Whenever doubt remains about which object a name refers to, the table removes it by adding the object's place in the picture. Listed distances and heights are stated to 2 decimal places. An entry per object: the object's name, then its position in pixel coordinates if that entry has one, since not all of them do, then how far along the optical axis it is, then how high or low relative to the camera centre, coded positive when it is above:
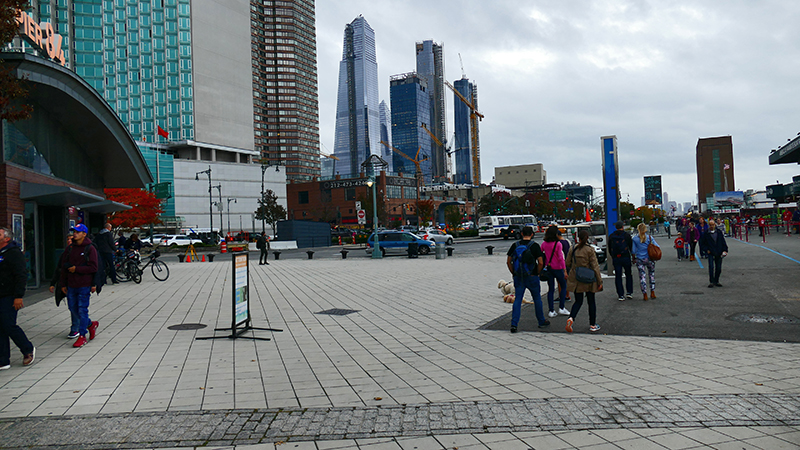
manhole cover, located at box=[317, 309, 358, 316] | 10.88 -1.69
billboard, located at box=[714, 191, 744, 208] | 104.18 +4.33
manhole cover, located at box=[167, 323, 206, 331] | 9.41 -1.63
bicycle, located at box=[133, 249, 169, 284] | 18.86 -1.07
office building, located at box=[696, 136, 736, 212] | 174.75 +19.74
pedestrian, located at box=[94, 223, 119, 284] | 14.30 -0.07
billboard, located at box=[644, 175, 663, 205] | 109.50 +7.97
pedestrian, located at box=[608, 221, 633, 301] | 11.50 -0.63
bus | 53.34 +0.17
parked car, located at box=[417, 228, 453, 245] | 40.08 -0.53
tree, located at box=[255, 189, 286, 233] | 78.50 +3.96
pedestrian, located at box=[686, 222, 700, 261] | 20.47 -0.63
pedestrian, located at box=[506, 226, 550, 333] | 8.30 -0.64
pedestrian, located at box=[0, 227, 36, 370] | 6.38 -0.56
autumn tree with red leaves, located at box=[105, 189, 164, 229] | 42.47 +2.93
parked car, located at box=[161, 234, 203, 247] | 54.04 -0.11
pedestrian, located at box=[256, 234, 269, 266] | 26.92 -0.49
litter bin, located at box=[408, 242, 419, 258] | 29.75 -1.11
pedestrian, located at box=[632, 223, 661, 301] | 11.61 -0.75
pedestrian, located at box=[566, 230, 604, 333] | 8.14 -0.87
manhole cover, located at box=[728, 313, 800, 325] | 8.80 -1.76
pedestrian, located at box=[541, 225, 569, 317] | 9.23 -0.54
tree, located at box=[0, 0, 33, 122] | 8.15 +3.50
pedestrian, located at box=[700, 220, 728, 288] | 12.61 -0.71
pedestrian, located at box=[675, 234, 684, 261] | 22.02 -1.00
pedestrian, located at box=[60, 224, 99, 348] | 7.90 -0.50
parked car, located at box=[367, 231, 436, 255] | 31.75 -0.70
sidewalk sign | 8.10 -0.95
